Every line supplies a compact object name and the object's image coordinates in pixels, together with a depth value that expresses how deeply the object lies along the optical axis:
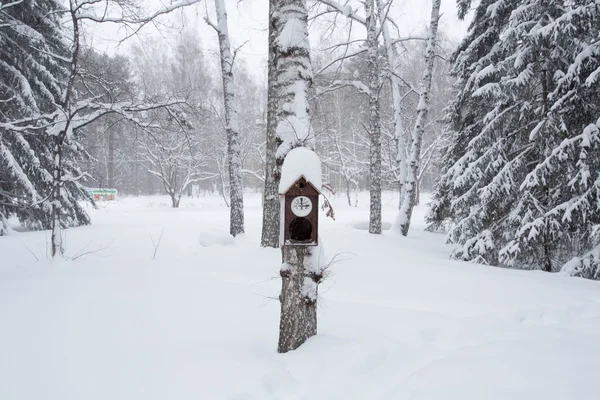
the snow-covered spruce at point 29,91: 8.05
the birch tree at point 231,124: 8.41
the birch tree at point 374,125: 9.52
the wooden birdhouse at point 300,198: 2.41
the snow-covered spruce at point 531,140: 5.32
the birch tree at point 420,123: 9.17
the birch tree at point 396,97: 10.75
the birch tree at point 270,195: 6.16
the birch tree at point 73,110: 5.19
